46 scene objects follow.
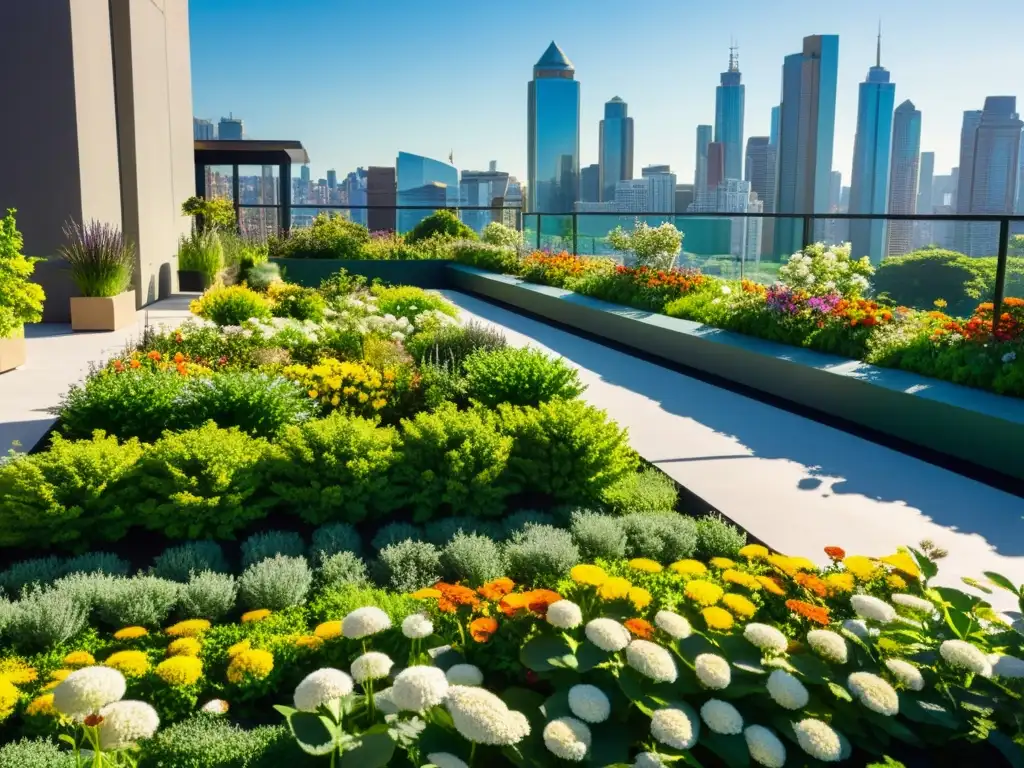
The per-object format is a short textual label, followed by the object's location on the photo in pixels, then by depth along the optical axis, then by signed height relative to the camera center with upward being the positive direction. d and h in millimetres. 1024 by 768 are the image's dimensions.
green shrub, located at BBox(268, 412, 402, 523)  3600 -978
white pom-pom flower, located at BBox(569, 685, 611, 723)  1731 -916
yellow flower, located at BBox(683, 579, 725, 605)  2252 -897
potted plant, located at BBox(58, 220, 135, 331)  9297 -446
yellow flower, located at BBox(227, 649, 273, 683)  2264 -1102
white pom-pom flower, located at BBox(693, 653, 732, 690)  1790 -876
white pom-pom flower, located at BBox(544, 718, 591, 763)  1628 -932
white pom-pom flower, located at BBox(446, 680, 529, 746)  1580 -870
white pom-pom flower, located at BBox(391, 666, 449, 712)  1686 -868
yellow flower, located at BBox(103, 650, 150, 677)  2143 -1041
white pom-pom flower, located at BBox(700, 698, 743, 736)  1733 -938
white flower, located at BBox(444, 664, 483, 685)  1903 -942
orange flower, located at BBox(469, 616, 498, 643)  2125 -933
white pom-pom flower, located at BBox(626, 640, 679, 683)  1784 -856
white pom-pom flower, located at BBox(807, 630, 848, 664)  1979 -900
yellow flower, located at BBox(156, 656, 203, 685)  2139 -1054
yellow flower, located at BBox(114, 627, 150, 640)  2490 -1123
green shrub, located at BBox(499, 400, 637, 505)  3848 -943
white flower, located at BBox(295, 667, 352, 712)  1701 -877
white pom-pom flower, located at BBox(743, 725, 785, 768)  1675 -963
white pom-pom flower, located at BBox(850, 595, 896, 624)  2094 -868
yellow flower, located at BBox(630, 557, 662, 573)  2645 -974
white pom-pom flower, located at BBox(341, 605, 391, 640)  1991 -872
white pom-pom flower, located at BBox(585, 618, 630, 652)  1863 -838
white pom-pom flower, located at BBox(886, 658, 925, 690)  1867 -911
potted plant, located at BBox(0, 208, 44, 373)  6145 -397
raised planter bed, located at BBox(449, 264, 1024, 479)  4547 -902
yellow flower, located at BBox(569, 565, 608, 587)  2213 -840
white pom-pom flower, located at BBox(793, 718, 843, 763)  1675 -950
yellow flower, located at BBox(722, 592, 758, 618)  2219 -913
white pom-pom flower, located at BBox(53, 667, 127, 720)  1614 -843
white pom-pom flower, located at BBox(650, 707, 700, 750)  1646 -916
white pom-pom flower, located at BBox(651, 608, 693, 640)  1970 -860
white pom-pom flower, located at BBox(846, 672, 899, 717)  1773 -912
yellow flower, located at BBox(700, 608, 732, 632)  2082 -890
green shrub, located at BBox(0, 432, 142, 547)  3334 -1012
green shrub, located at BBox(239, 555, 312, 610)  2859 -1140
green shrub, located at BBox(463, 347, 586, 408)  4793 -770
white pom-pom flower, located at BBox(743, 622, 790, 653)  1968 -880
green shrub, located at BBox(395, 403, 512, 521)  3670 -962
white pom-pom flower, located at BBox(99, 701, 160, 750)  1653 -921
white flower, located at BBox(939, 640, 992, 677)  1847 -865
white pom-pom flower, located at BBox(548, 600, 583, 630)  1975 -842
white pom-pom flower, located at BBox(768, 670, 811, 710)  1790 -913
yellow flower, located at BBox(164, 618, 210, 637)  2559 -1139
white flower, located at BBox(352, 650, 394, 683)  1830 -889
